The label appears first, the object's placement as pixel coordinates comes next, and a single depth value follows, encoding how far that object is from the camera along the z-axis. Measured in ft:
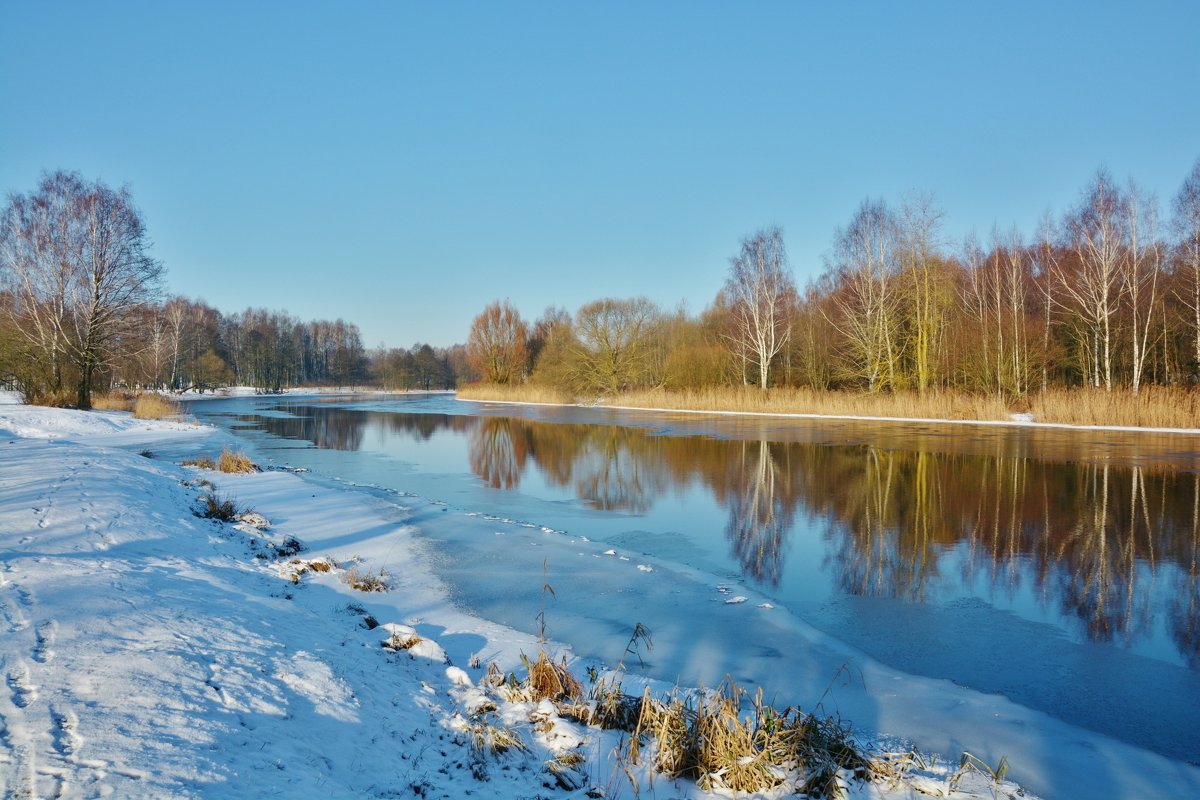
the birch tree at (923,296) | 93.66
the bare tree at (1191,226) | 74.28
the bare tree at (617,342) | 141.38
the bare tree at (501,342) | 191.72
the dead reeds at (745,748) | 9.12
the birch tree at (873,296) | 96.99
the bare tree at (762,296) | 114.42
